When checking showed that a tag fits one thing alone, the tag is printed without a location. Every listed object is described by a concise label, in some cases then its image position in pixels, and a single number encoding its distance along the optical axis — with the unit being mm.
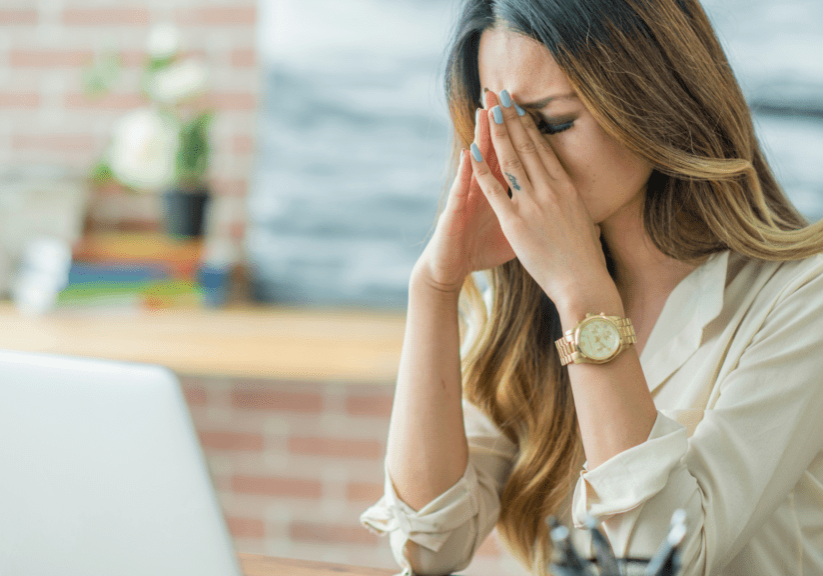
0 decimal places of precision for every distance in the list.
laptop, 1792
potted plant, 3346
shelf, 3127
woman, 2479
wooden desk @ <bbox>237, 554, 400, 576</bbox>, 2505
